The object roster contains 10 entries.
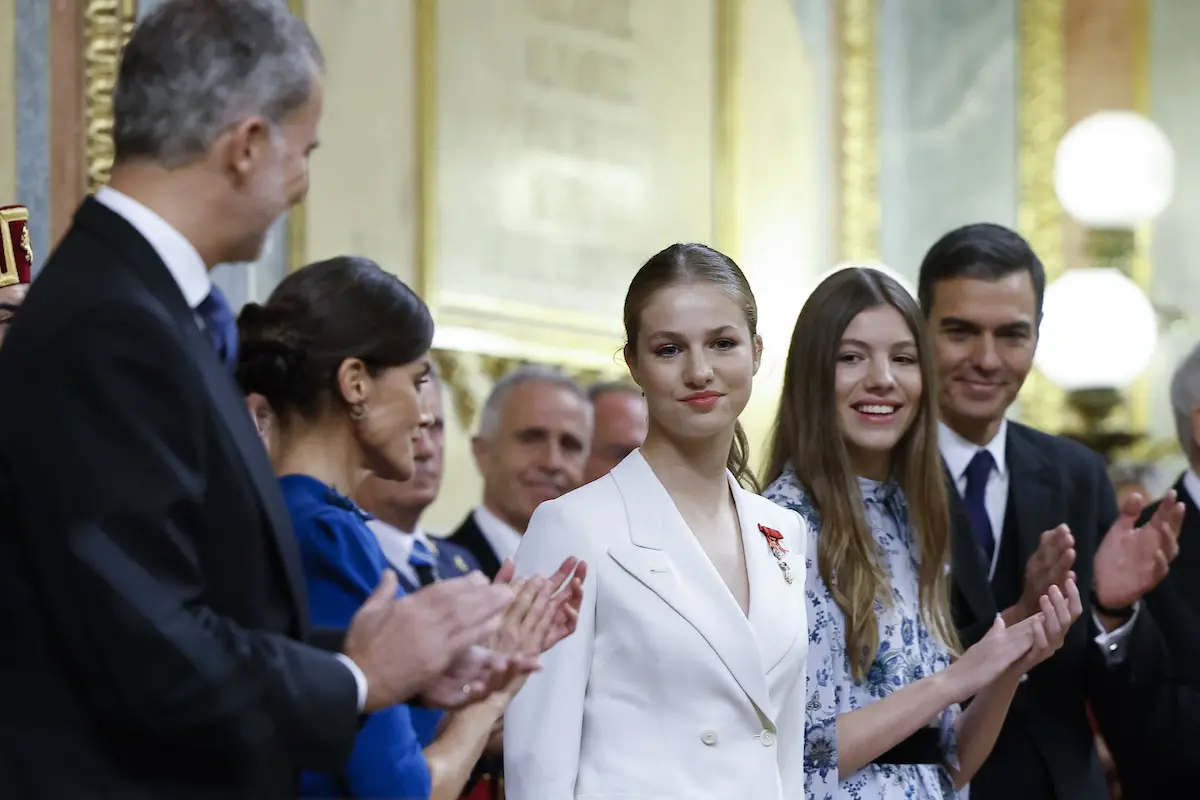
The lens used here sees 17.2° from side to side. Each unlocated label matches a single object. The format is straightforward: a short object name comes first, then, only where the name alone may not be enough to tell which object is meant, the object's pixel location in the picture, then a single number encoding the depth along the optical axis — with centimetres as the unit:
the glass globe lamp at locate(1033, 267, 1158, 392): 1669
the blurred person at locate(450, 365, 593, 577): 1171
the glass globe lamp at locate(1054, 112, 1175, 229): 1735
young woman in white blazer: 613
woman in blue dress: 564
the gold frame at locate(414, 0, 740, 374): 1314
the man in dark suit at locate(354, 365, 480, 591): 1019
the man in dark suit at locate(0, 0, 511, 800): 397
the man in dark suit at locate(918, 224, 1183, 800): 834
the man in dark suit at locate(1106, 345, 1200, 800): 914
